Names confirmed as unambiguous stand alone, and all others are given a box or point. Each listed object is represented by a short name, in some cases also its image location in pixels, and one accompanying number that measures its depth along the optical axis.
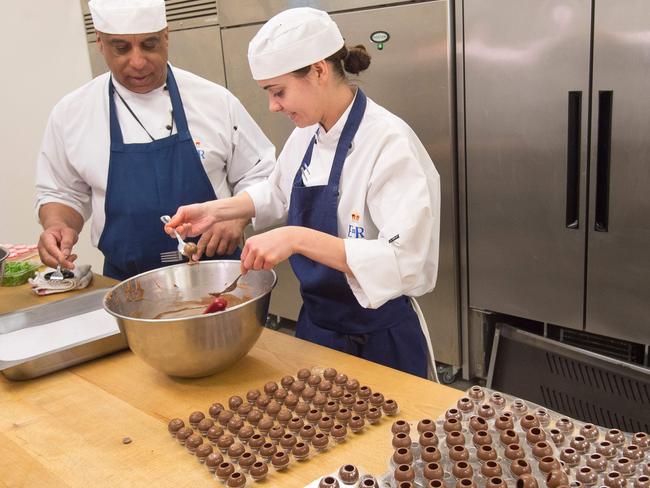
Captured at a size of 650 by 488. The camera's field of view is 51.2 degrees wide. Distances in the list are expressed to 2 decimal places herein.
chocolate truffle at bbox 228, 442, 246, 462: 1.20
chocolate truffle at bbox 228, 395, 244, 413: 1.36
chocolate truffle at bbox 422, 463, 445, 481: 1.06
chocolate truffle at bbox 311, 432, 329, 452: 1.22
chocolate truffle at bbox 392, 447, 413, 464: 1.10
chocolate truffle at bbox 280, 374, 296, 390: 1.42
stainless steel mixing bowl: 1.41
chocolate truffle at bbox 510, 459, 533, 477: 1.05
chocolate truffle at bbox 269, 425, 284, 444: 1.25
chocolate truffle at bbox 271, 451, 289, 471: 1.17
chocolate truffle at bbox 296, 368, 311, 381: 1.44
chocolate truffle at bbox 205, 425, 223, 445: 1.25
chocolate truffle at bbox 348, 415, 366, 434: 1.26
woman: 1.51
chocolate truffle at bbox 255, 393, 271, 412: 1.36
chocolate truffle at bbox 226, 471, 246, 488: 1.12
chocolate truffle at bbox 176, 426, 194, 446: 1.28
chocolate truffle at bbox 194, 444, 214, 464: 1.21
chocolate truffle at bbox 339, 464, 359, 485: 1.08
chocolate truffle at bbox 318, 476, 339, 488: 1.05
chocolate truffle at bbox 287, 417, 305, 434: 1.27
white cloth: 2.16
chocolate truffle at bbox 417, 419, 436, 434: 1.19
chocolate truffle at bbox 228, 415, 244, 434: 1.28
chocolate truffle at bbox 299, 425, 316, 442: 1.24
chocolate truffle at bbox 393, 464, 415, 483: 1.06
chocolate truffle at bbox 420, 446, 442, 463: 1.09
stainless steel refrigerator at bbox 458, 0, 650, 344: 2.46
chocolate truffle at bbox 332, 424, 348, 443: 1.25
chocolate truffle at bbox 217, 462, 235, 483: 1.15
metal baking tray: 1.59
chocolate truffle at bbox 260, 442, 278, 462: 1.20
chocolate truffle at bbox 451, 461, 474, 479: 1.06
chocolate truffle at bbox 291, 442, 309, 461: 1.20
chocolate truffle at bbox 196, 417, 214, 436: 1.28
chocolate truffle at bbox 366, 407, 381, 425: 1.29
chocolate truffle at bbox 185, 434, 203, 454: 1.24
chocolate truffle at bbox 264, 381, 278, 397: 1.41
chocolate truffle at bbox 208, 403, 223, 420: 1.34
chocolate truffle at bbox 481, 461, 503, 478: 1.06
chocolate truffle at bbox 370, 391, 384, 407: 1.33
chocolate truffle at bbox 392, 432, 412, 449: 1.16
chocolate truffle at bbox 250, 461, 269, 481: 1.14
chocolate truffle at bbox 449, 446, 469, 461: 1.10
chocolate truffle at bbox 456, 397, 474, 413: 1.26
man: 2.15
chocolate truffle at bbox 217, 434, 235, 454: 1.22
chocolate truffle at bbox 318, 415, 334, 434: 1.26
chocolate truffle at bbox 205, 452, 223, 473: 1.18
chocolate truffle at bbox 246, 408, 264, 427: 1.30
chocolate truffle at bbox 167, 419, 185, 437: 1.31
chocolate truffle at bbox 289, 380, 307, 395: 1.39
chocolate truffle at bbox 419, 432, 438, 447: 1.15
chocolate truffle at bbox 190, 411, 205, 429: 1.32
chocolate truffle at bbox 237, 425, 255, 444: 1.25
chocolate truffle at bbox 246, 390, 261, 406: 1.39
